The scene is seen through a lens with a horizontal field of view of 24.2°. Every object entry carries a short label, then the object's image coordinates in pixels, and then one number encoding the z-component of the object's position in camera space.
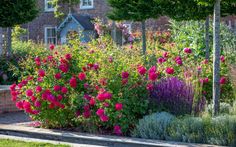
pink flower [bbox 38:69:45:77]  9.01
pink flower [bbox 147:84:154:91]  8.90
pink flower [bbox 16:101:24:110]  9.19
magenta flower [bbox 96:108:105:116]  8.15
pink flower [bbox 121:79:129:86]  8.65
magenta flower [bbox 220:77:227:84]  9.13
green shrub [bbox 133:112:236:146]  7.46
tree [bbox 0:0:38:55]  16.02
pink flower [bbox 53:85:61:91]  8.83
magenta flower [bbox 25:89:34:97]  8.89
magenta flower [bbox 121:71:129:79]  8.59
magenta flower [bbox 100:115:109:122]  8.15
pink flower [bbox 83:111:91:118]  8.50
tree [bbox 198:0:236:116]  8.12
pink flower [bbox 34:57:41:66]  9.44
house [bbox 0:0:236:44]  29.02
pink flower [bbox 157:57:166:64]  10.13
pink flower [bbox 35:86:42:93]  8.89
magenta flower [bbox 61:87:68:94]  8.75
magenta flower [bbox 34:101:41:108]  8.86
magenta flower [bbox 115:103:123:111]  8.08
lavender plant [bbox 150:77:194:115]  8.87
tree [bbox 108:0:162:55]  15.26
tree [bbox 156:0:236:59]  12.13
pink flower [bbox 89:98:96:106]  8.37
